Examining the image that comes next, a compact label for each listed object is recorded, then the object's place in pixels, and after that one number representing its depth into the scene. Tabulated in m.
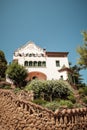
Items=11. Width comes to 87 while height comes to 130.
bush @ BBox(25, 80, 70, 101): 15.85
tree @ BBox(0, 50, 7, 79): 29.42
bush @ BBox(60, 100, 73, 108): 9.95
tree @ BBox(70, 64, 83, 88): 31.20
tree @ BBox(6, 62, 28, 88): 26.00
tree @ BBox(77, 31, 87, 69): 17.75
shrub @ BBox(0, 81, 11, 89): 20.34
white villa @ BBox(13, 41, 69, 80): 30.69
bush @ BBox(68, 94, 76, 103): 14.38
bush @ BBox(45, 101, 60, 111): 8.92
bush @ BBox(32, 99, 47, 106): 10.82
